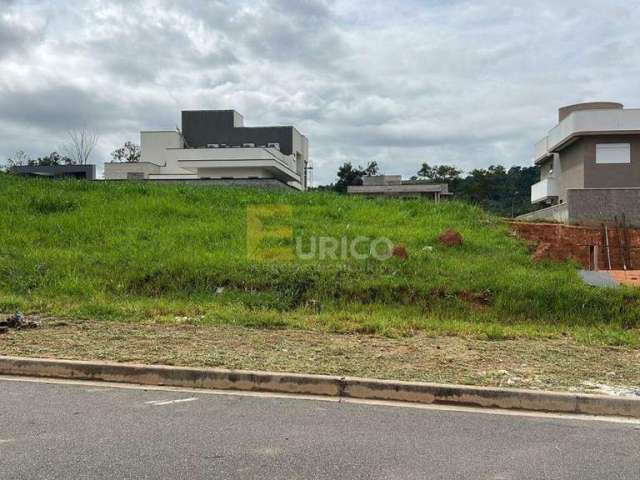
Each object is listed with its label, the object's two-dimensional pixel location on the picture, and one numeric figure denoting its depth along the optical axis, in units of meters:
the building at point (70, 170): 42.41
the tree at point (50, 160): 64.69
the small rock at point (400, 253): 11.04
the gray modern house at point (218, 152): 42.12
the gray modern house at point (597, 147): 29.62
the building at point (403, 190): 41.59
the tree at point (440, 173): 71.38
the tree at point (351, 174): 74.18
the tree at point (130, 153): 72.50
